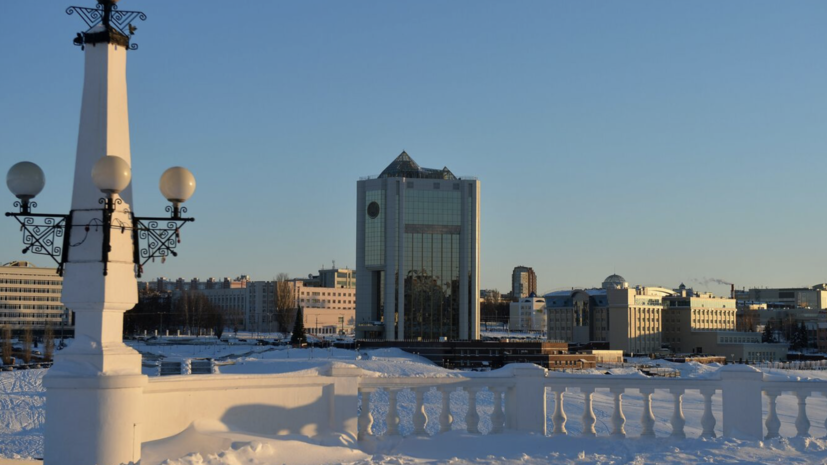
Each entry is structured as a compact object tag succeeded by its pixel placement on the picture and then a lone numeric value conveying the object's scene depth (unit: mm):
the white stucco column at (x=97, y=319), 9234
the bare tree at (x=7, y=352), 81188
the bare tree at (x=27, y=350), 84312
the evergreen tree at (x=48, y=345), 84181
